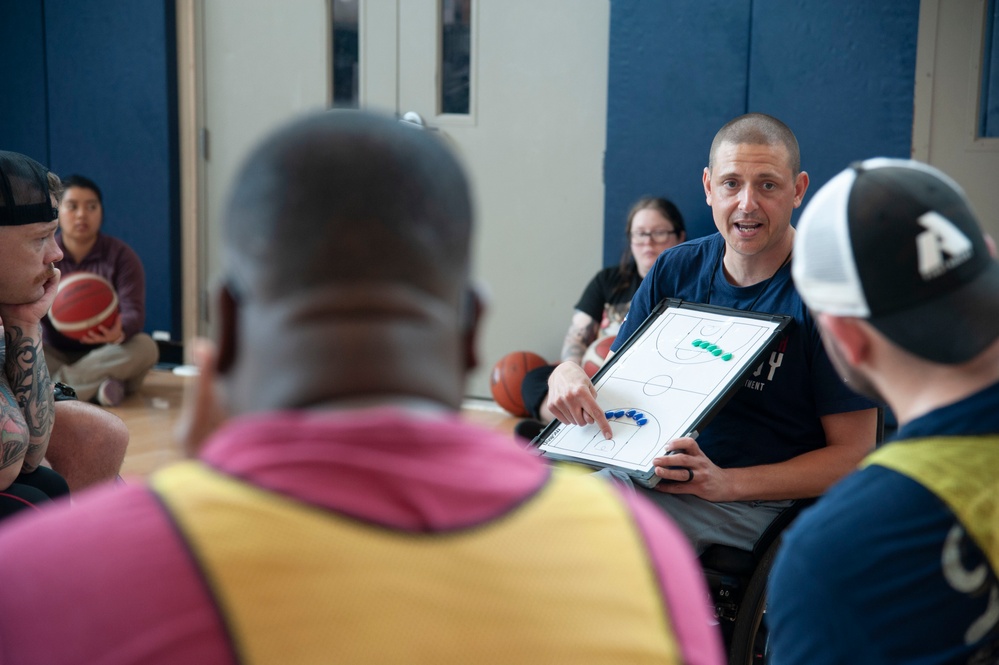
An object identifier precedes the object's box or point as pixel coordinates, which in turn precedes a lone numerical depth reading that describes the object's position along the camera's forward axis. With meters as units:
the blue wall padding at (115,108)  5.83
